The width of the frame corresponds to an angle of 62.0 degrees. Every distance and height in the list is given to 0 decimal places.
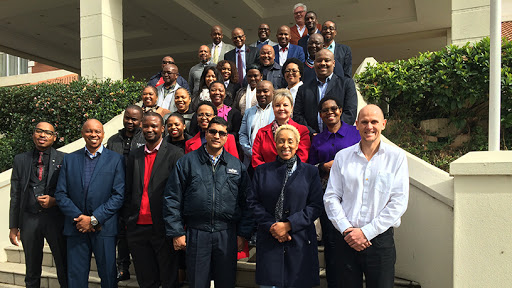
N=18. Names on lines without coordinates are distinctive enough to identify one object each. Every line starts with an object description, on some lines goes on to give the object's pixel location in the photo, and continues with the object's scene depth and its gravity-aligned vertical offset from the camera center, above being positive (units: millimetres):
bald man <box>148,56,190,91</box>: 7041 +1011
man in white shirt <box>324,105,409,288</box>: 3156 -490
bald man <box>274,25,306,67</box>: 6688 +1426
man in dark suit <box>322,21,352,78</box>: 6484 +1367
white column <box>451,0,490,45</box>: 7984 +2229
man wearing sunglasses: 3668 -641
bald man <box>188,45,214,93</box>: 7051 +1217
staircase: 4962 -1673
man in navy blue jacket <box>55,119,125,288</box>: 4133 -703
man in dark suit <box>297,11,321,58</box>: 7121 +1951
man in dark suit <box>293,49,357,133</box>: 4930 +543
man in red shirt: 4055 -795
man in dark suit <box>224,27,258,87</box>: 7035 +1407
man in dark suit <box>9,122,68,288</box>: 4523 -746
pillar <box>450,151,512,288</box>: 3201 -627
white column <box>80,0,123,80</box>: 9961 +2345
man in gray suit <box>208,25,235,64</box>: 7621 +1662
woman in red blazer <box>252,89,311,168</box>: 4285 +48
